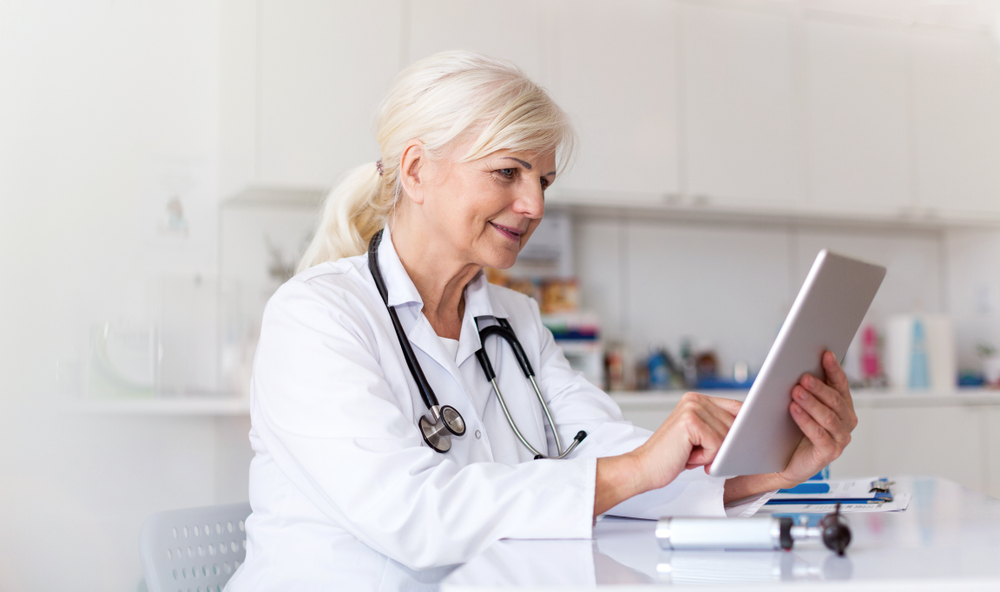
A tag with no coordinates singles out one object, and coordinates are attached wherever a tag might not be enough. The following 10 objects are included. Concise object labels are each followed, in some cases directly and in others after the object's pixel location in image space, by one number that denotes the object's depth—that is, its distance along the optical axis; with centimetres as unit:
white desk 69
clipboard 124
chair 112
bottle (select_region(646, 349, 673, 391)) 320
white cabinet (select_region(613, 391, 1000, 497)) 309
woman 92
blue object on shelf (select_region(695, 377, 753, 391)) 320
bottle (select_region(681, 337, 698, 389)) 326
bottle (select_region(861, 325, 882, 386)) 349
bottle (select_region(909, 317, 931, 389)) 343
